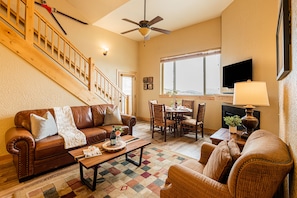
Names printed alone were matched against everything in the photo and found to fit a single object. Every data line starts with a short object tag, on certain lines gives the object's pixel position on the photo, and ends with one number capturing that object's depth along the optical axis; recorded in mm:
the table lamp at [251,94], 1801
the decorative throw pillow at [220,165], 1127
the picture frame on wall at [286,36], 1083
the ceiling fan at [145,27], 3322
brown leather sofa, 2100
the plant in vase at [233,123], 2193
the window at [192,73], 4734
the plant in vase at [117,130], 2324
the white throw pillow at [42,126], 2438
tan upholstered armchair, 839
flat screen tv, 3043
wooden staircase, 2802
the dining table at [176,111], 4169
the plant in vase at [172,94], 4826
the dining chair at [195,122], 4009
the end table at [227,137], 1893
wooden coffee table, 1858
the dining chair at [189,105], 4961
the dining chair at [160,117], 4027
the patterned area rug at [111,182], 1903
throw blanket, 2590
